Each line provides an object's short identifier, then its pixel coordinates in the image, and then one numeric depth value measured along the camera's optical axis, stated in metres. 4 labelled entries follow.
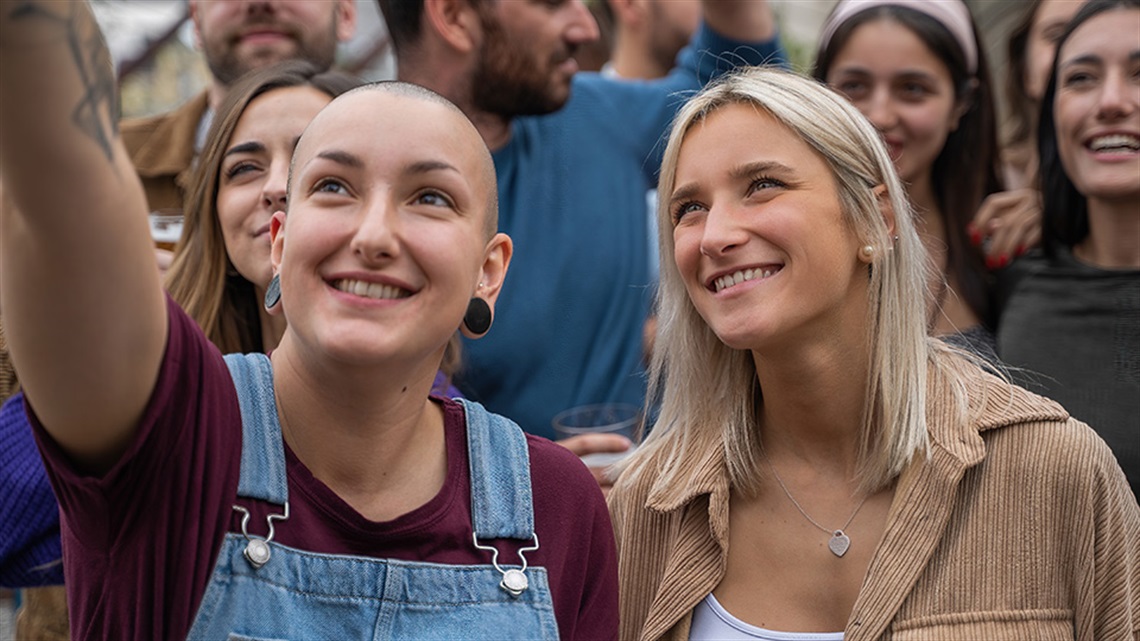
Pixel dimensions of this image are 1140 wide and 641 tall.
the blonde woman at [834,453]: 2.56
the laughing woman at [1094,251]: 3.29
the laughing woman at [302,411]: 1.41
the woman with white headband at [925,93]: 3.88
